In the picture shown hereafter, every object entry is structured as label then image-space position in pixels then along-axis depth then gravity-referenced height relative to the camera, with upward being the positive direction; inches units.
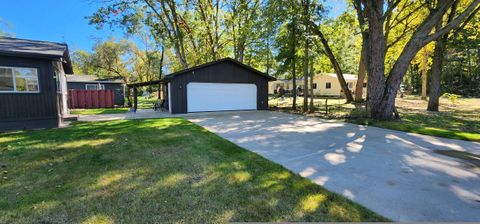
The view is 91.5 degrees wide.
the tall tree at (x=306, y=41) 522.0 +124.9
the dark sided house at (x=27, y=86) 304.3 +20.6
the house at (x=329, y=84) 1200.8 +63.1
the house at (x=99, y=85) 792.3 +52.7
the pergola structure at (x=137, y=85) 610.6 +38.9
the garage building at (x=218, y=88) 528.4 +24.5
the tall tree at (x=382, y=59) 356.5 +59.1
